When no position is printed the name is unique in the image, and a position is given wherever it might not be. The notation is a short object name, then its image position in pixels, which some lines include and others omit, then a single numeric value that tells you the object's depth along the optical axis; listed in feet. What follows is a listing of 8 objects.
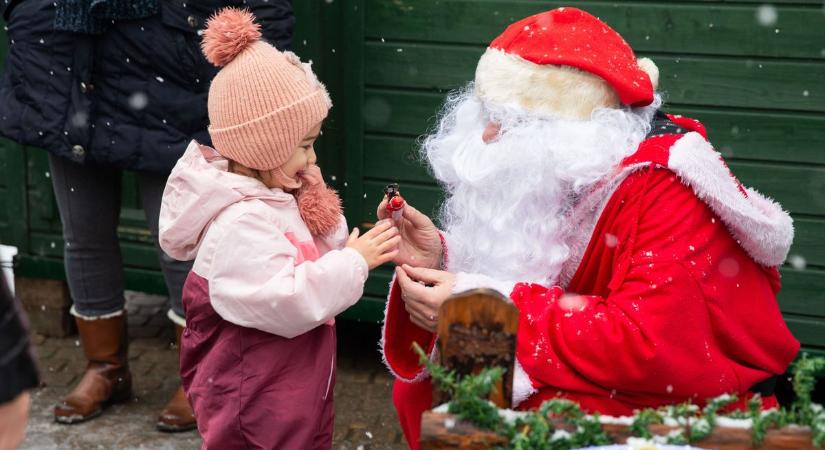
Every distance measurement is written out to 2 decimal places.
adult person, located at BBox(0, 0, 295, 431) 12.09
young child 8.43
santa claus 7.88
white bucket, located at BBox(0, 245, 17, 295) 16.69
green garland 5.70
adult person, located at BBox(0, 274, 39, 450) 4.53
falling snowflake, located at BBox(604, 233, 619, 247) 8.24
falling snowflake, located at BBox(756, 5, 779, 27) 13.30
